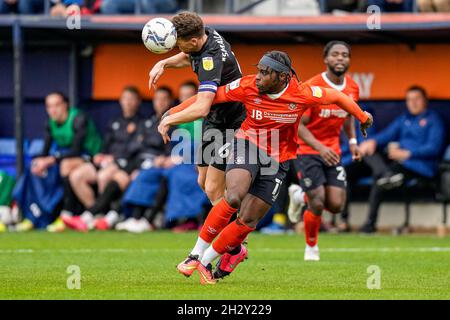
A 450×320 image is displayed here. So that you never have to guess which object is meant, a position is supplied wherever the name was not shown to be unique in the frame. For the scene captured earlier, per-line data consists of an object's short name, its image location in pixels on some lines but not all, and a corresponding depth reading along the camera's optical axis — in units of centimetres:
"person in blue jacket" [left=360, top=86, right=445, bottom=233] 1628
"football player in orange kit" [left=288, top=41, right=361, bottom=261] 1177
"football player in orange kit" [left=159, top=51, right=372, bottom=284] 917
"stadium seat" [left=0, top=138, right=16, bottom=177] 1862
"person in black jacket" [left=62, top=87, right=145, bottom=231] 1709
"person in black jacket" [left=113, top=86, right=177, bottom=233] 1692
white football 938
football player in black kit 937
